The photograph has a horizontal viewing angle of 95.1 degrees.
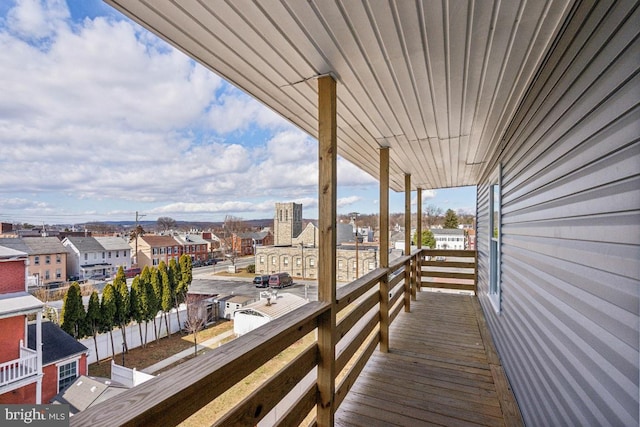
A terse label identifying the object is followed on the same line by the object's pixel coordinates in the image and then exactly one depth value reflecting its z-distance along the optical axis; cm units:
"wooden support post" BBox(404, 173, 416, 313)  455
